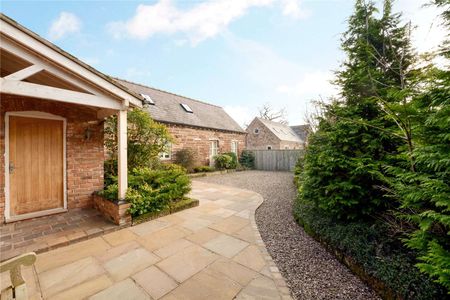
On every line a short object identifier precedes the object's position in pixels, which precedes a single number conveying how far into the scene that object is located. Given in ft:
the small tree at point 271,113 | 104.53
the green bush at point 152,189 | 13.57
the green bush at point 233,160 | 46.03
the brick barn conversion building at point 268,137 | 69.87
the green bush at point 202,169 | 38.74
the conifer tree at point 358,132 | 9.52
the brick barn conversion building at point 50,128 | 9.50
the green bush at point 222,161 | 44.09
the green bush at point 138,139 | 18.01
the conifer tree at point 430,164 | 4.98
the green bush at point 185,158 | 36.42
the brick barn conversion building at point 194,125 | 37.06
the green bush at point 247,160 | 52.47
